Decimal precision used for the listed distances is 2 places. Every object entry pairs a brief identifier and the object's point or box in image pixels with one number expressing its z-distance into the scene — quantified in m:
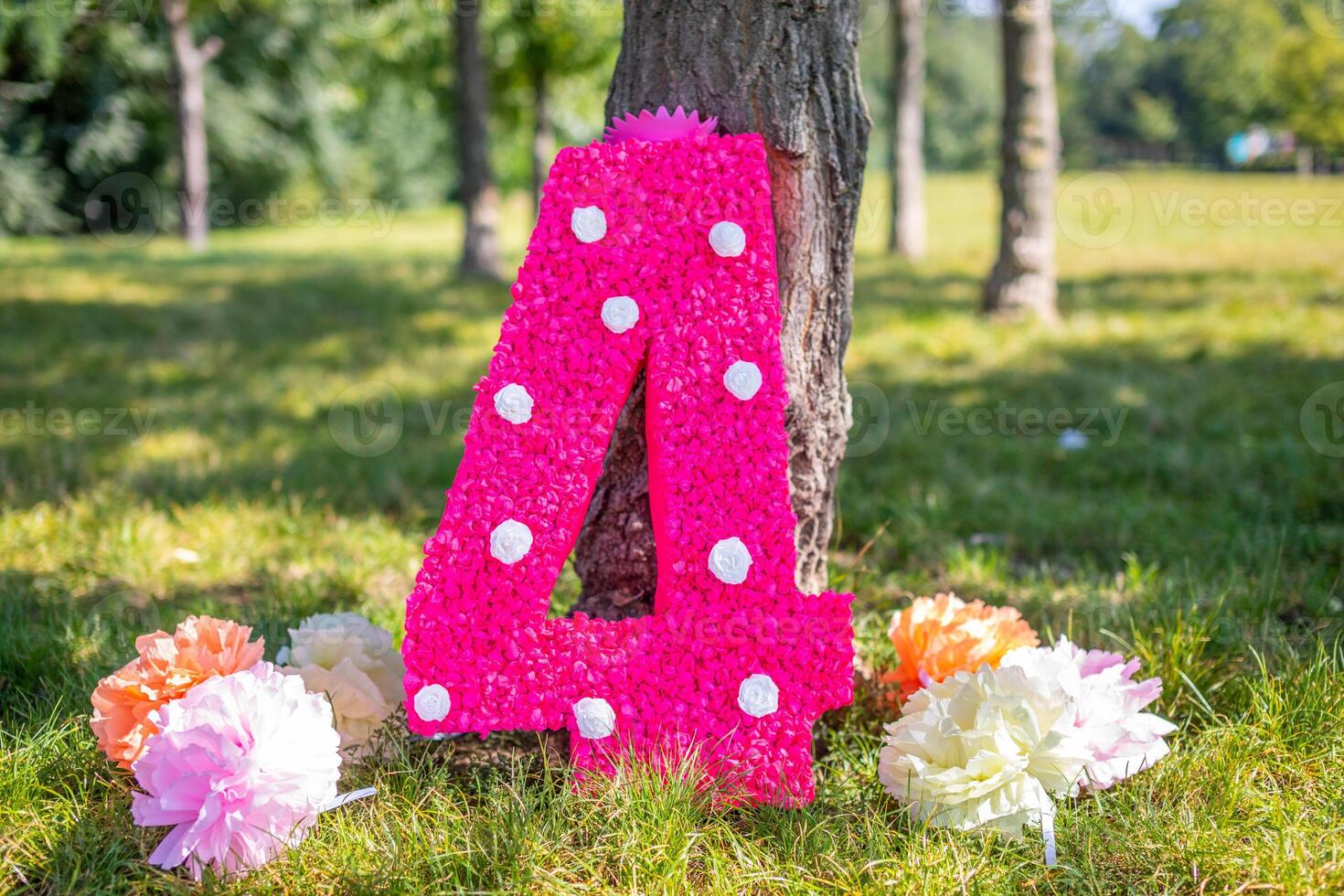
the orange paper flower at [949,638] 2.02
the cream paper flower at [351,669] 1.91
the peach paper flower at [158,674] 1.74
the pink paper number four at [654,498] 1.81
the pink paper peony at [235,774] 1.54
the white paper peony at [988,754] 1.67
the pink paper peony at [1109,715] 1.78
